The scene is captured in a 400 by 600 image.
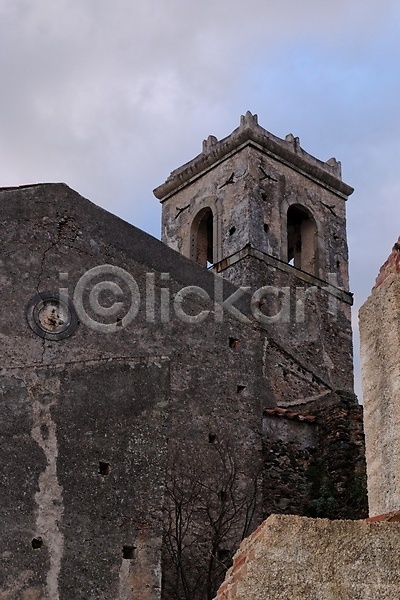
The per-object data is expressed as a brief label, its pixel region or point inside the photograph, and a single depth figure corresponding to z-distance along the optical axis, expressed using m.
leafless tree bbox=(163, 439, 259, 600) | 13.31
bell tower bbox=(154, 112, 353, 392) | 21.95
